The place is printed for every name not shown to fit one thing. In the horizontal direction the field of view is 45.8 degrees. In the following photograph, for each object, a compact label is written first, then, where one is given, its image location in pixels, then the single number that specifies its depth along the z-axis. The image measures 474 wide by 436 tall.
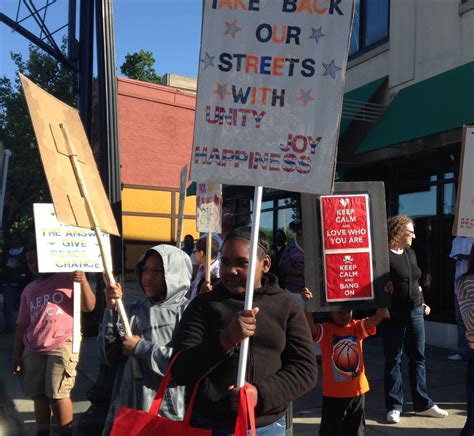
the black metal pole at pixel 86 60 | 5.39
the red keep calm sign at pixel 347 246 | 3.89
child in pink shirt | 4.08
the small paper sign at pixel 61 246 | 4.07
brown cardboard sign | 2.89
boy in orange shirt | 3.93
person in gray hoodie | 3.00
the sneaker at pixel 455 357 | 7.69
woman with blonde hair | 5.16
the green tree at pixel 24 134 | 19.94
